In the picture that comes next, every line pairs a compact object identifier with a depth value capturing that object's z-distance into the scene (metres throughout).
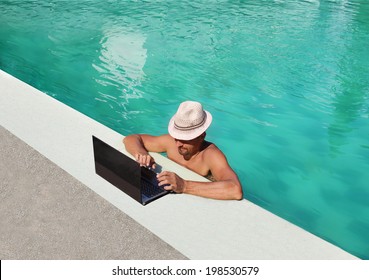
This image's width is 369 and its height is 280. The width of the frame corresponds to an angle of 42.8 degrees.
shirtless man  4.15
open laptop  4.09
